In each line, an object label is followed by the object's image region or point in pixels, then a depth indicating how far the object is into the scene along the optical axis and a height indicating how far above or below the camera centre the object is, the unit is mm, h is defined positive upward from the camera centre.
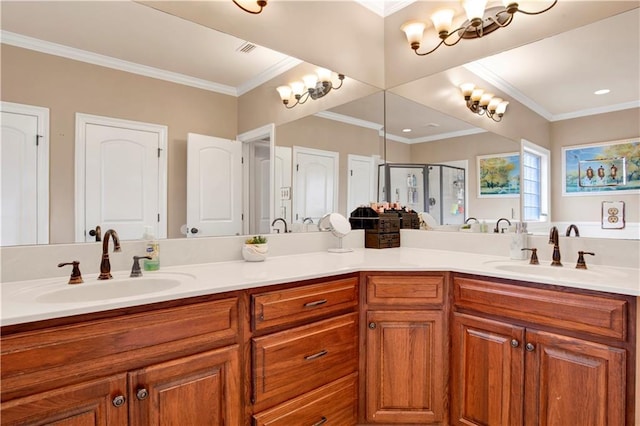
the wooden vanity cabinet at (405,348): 1741 -654
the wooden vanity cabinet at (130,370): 955 -479
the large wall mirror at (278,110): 1444 +565
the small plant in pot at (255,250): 1897 -195
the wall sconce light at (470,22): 2041 +1171
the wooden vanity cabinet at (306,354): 1404 -601
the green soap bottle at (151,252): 1591 -175
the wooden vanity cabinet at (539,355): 1286 -566
